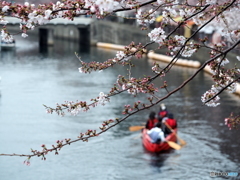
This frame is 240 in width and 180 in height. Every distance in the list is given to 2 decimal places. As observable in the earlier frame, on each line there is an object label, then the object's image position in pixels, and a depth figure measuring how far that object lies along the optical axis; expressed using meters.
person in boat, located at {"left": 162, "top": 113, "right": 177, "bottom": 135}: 22.45
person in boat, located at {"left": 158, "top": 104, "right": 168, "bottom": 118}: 23.39
